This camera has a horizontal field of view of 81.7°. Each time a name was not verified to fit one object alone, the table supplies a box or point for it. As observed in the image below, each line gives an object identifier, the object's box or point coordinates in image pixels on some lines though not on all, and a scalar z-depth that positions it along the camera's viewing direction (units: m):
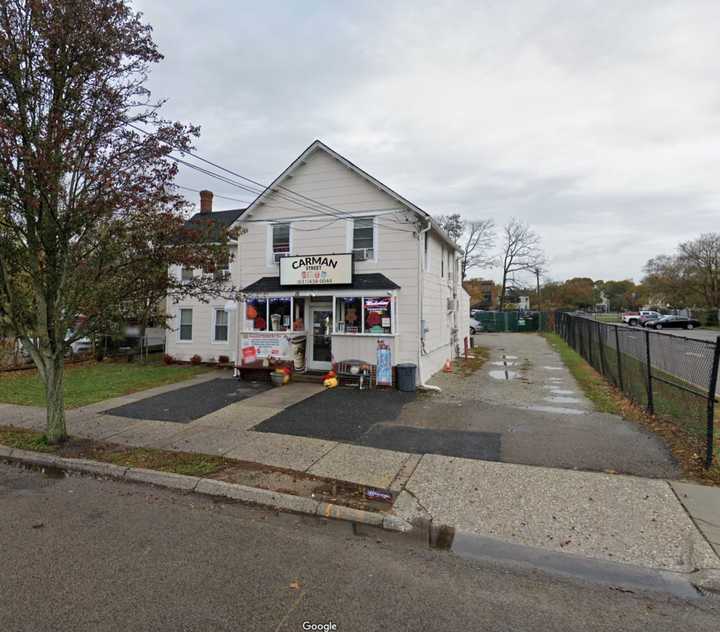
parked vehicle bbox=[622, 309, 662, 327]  50.31
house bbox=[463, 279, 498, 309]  88.18
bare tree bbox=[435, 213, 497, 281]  48.84
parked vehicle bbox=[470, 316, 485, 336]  40.18
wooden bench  12.01
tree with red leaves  5.89
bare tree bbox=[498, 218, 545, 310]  55.81
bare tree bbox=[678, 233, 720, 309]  50.31
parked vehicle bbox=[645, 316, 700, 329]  44.78
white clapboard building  12.40
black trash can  11.48
